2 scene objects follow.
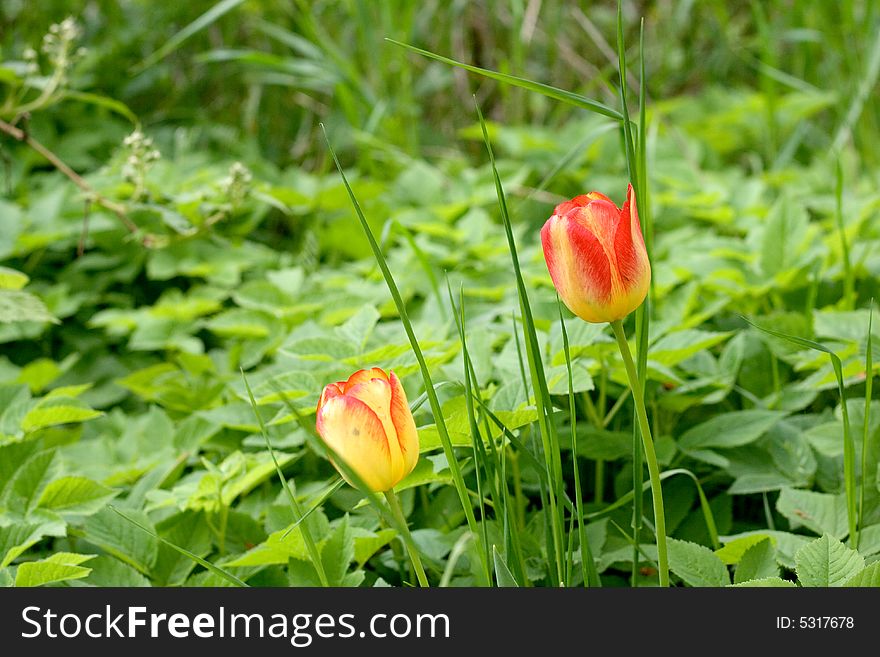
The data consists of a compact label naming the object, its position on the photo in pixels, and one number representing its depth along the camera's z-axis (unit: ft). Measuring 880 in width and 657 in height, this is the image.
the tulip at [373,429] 4.25
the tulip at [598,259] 4.24
